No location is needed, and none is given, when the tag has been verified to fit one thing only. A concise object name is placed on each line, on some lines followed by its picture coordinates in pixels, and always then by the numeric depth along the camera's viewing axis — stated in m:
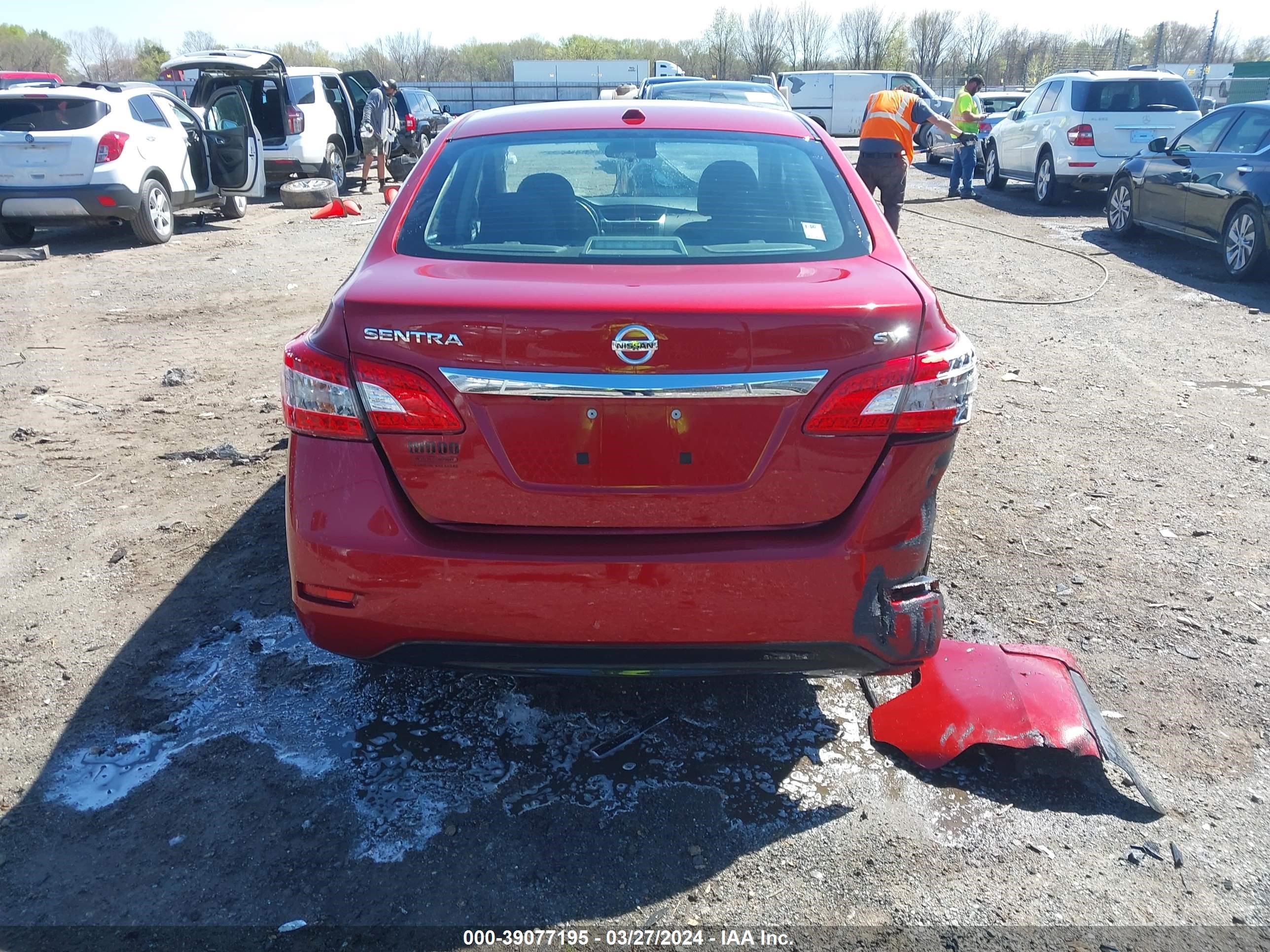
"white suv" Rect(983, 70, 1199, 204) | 13.66
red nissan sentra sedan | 2.30
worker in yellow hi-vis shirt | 15.57
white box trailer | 56.84
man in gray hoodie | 16.19
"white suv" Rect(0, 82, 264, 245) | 10.62
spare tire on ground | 14.98
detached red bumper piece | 2.77
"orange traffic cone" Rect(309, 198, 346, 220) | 14.12
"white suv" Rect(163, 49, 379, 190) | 14.12
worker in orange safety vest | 10.20
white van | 35.59
